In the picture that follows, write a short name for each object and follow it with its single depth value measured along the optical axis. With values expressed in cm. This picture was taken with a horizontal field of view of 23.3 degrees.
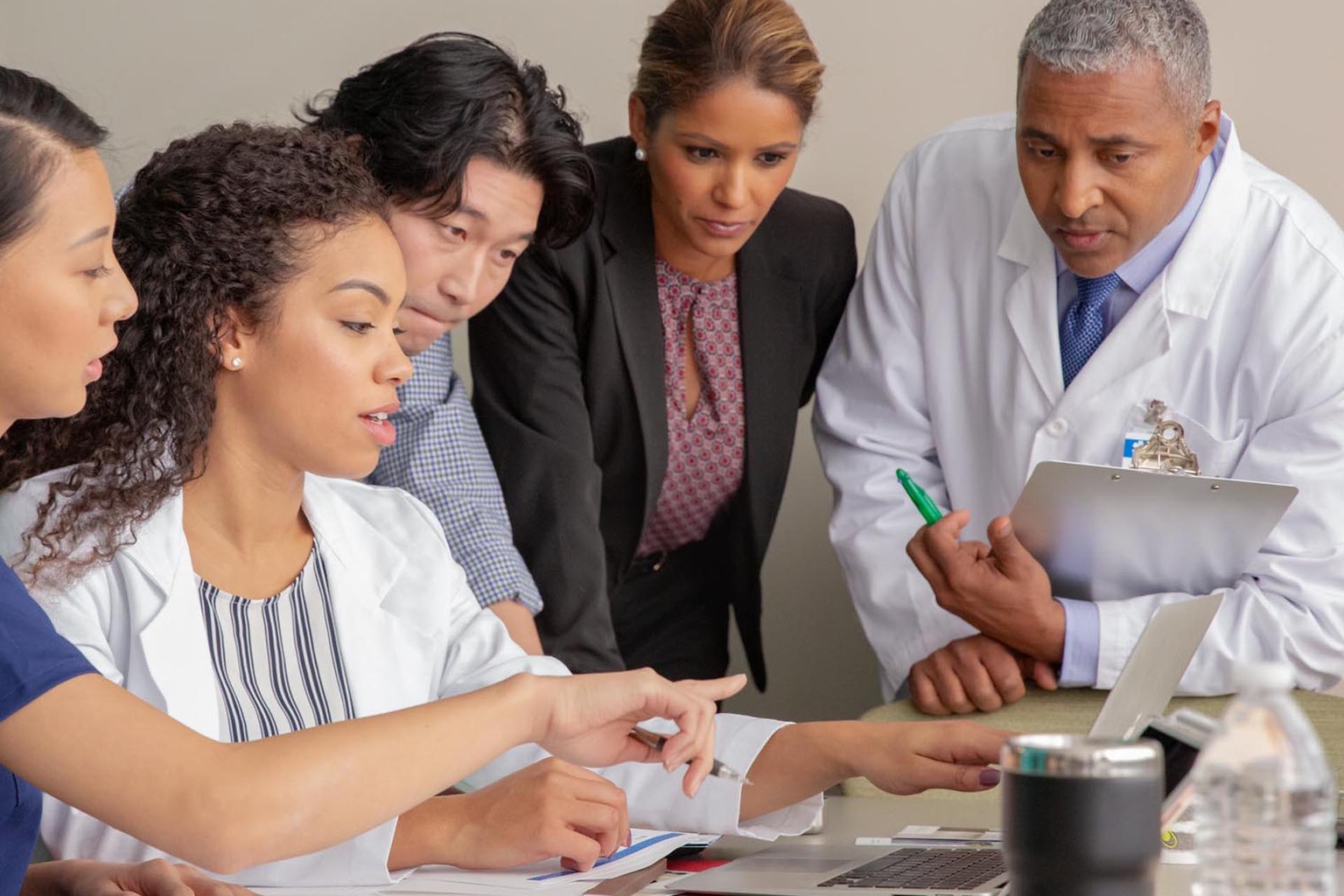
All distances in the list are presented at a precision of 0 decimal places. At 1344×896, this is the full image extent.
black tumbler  186
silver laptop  239
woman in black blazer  313
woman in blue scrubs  232
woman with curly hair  258
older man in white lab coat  302
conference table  260
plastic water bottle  177
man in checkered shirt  297
